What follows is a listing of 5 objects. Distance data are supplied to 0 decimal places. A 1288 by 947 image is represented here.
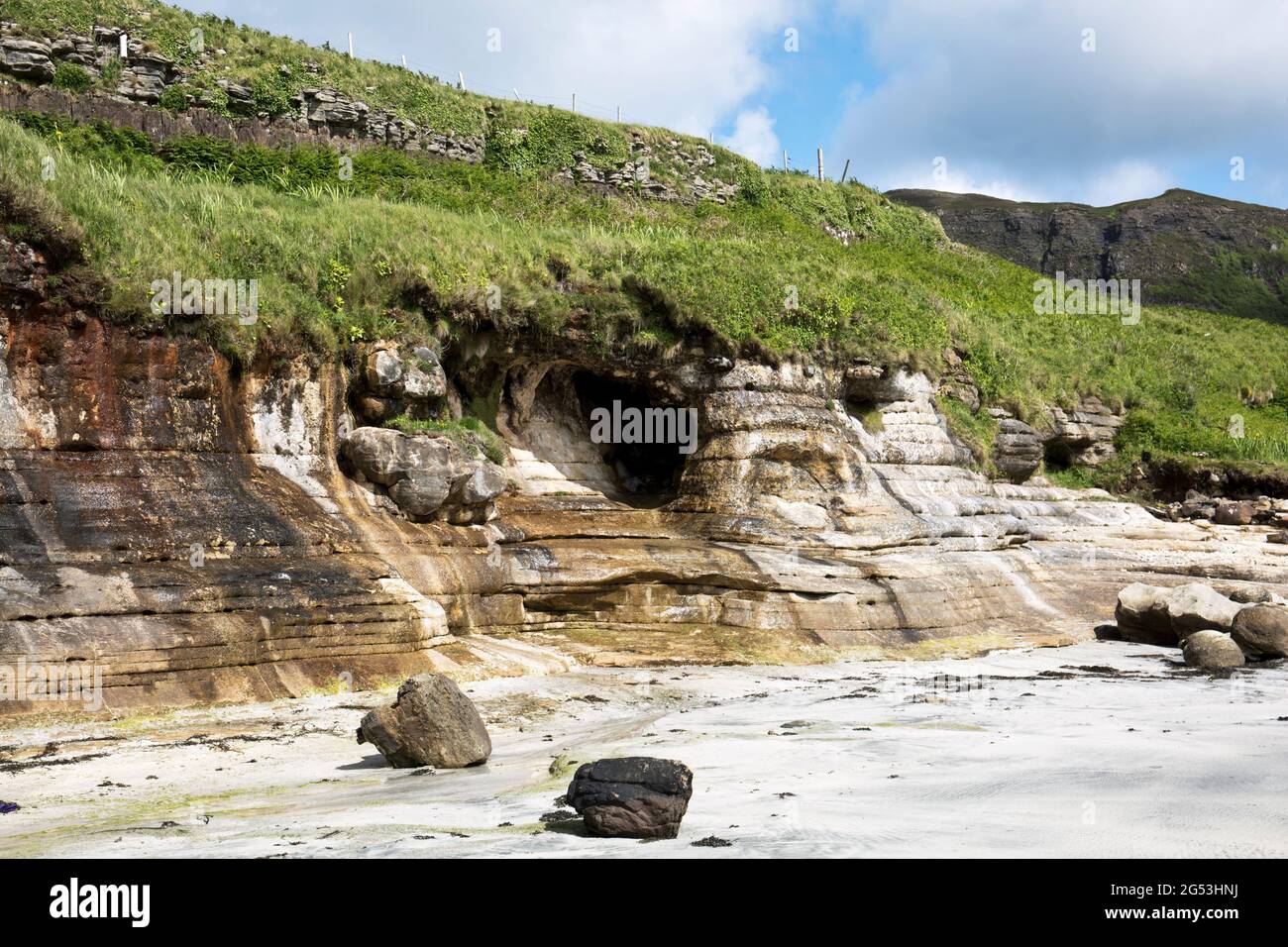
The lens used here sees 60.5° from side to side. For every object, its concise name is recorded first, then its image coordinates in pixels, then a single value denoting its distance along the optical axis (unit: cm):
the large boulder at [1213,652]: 1185
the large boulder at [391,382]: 1365
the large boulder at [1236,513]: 2088
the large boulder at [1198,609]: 1351
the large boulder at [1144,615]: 1433
